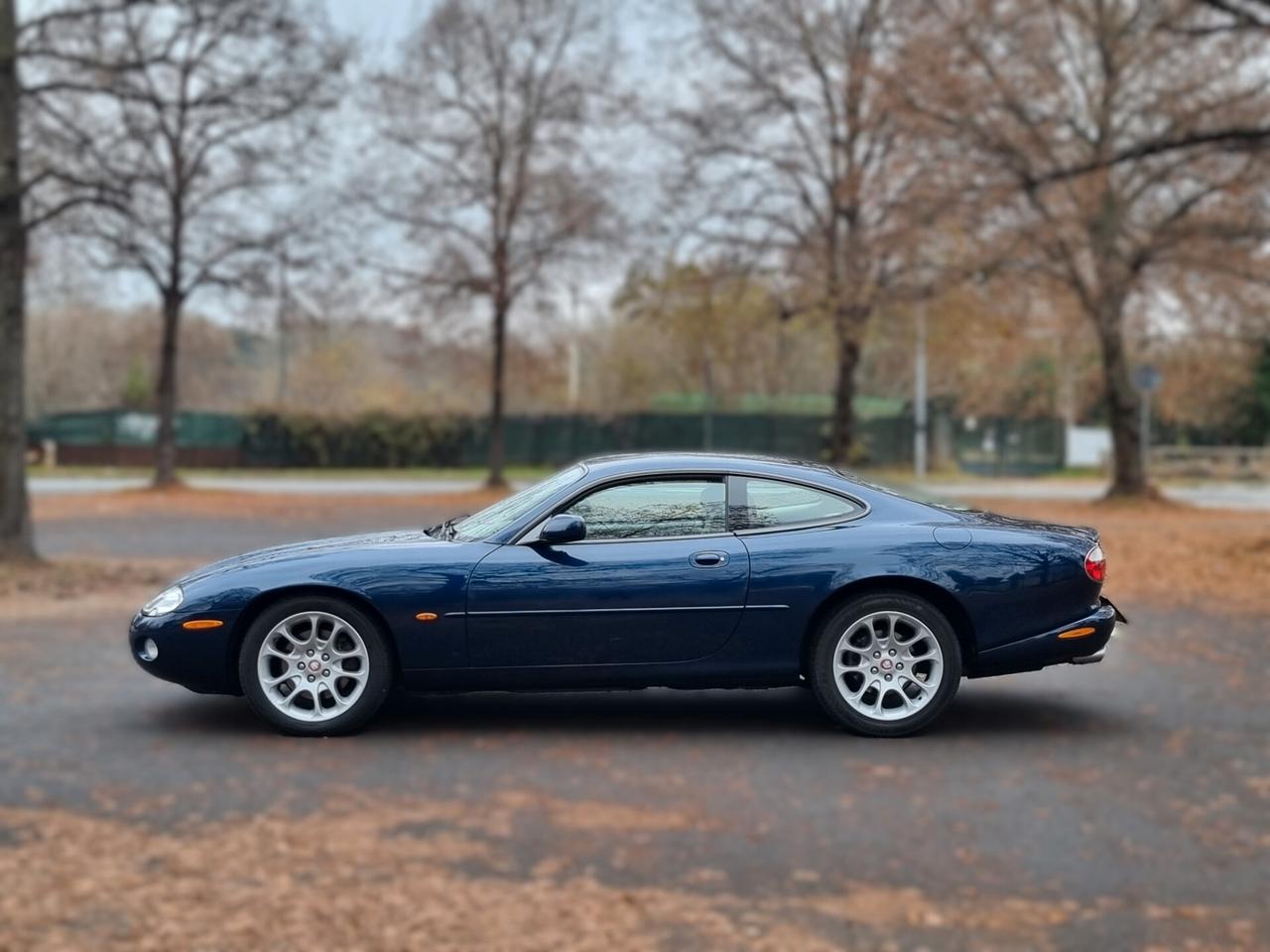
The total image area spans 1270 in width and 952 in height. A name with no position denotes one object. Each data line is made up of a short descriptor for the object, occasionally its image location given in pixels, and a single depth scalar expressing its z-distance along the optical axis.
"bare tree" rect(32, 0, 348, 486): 16.08
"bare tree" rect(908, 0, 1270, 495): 22.92
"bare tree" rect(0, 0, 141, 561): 14.26
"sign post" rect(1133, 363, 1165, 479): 30.17
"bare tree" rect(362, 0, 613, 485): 32.84
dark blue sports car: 5.89
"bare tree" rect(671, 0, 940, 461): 32.19
